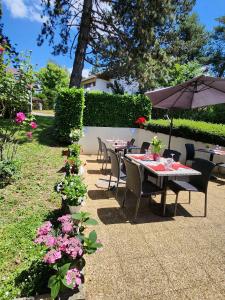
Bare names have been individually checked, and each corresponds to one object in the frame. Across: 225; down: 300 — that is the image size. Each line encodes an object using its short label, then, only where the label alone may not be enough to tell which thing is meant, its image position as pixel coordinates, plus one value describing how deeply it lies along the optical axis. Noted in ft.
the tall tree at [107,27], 36.50
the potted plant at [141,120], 29.84
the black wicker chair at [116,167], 15.99
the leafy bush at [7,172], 15.51
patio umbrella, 15.77
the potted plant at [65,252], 6.57
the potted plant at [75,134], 28.12
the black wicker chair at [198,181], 14.10
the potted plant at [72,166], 15.75
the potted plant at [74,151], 19.47
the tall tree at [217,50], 84.94
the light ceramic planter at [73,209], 11.55
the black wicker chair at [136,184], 13.00
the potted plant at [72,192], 11.46
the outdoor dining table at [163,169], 13.25
